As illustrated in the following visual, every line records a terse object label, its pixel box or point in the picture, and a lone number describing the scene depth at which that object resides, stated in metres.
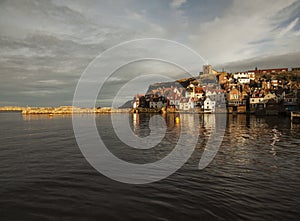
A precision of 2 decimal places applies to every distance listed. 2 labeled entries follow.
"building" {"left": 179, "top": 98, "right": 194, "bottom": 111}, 176.77
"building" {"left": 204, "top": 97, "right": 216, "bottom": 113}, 150.50
